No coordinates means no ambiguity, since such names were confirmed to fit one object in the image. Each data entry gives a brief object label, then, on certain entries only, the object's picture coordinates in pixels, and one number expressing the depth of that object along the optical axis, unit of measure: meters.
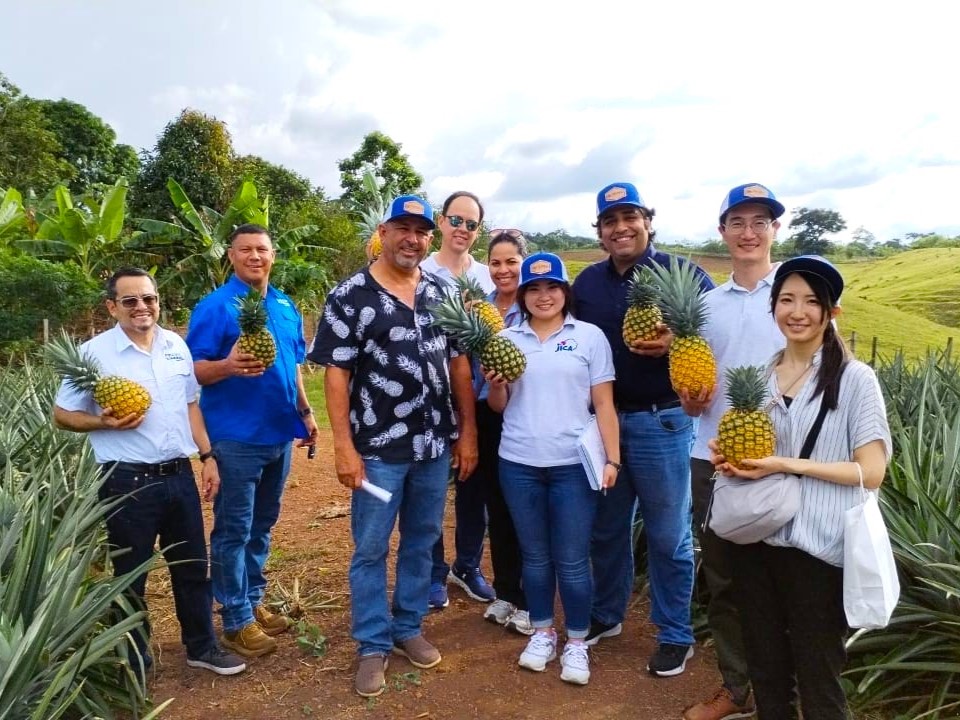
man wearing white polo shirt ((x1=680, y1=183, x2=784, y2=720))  3.45
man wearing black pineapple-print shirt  3.88
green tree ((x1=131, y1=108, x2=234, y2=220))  20.39
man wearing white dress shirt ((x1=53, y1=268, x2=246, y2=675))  3.78
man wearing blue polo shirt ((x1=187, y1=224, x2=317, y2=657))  4.25
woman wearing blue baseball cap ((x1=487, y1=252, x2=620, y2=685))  3.89
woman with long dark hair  2.71
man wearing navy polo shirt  3.94
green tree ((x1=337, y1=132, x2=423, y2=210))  26.91
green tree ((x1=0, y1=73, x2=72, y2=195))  25.67
